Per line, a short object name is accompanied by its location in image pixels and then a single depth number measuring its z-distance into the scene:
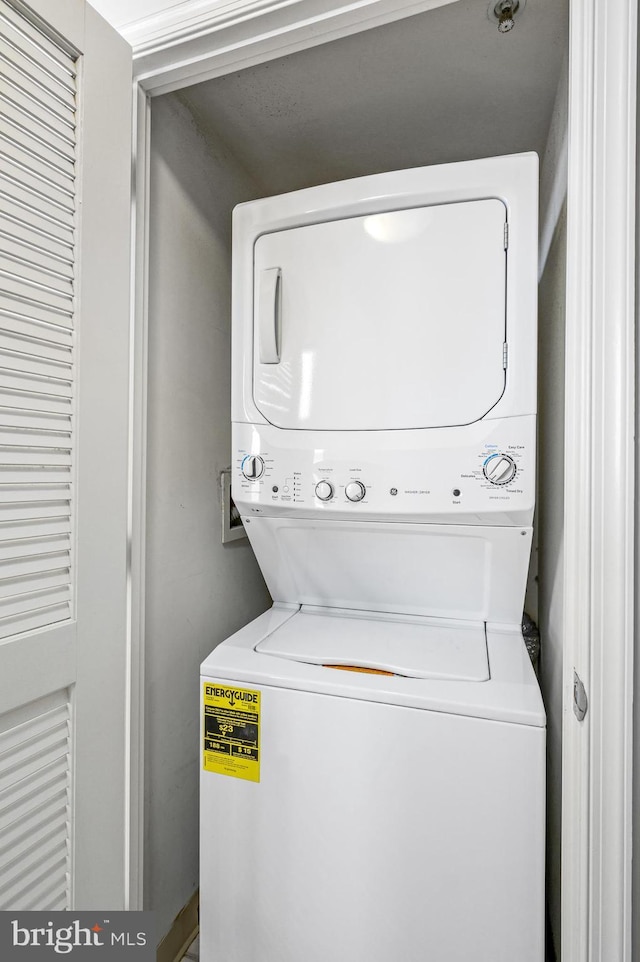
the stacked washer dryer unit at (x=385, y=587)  0.98
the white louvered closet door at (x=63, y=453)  0.83
